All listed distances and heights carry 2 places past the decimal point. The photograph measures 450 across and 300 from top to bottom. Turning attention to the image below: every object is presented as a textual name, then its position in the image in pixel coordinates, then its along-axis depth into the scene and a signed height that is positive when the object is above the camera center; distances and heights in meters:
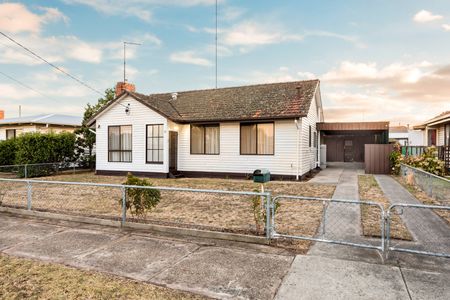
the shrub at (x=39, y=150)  19.02 -0.15
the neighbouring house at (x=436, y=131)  21.02 +1.51
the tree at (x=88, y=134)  22.92 +1.08
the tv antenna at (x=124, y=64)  21.27 +6.16
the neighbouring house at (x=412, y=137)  41.08 +1.56
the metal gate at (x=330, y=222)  5.91 -1.92
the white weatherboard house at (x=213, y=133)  15.92 +0.90
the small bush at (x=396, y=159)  17.73 -0.68
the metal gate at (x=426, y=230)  5.59 -1.90
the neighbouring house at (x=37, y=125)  25.47 +2.05
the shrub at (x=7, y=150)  21.55 -0.16
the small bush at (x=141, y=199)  7.36 -1.29
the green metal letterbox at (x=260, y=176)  7.62 -0.74
